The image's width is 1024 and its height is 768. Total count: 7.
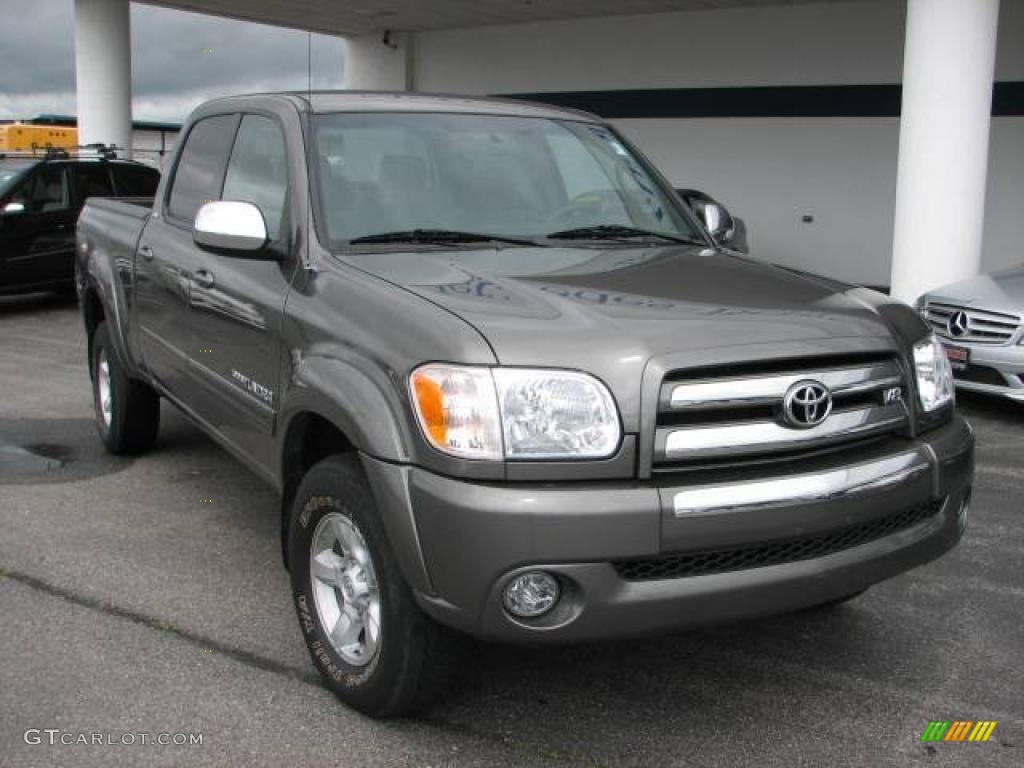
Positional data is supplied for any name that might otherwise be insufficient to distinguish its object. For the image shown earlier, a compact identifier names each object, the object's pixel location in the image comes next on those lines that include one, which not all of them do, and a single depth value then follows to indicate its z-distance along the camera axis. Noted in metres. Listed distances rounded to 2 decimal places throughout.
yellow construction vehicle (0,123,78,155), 24.02
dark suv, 12.59
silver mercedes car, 7.39
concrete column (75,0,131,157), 18.36
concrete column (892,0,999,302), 9.67
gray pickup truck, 2.72
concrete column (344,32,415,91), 20.30
